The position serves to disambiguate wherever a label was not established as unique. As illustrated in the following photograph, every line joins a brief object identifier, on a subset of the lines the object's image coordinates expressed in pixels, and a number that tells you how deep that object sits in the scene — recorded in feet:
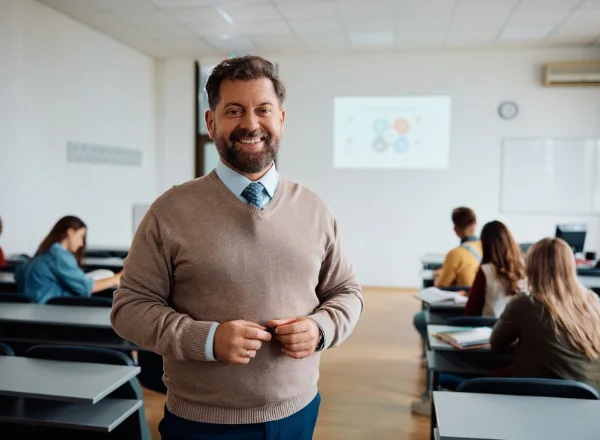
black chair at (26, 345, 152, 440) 7.22
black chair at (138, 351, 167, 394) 10.29
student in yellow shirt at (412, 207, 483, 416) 12.77
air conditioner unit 22.61
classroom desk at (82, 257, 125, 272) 16.24
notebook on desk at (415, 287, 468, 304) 11.13
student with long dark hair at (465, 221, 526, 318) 10.02
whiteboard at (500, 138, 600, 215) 23.20
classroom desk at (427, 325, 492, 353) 8.38
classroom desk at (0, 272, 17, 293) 13.12
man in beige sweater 3.75
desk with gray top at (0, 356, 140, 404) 5.90
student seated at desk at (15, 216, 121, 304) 11.30
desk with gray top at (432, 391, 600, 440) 5.03
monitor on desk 16.99
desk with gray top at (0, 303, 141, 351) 9.11
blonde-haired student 6.95
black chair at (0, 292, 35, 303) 10.58
